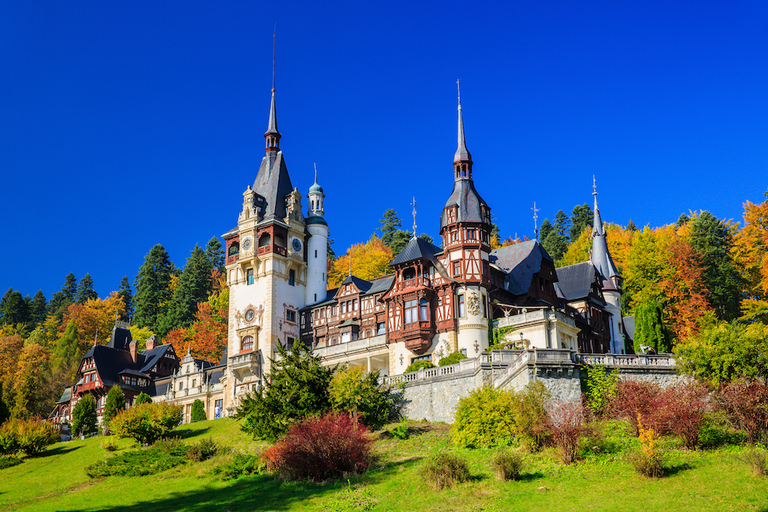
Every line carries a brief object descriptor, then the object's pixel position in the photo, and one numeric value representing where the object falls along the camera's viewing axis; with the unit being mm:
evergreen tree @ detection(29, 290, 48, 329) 108000
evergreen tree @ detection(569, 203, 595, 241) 91938
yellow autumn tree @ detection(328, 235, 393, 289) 81375
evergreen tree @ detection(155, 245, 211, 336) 90625
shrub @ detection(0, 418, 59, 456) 43875
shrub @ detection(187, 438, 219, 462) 37062
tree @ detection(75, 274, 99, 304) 112750
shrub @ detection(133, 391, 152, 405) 59531
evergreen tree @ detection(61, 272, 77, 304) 115938
